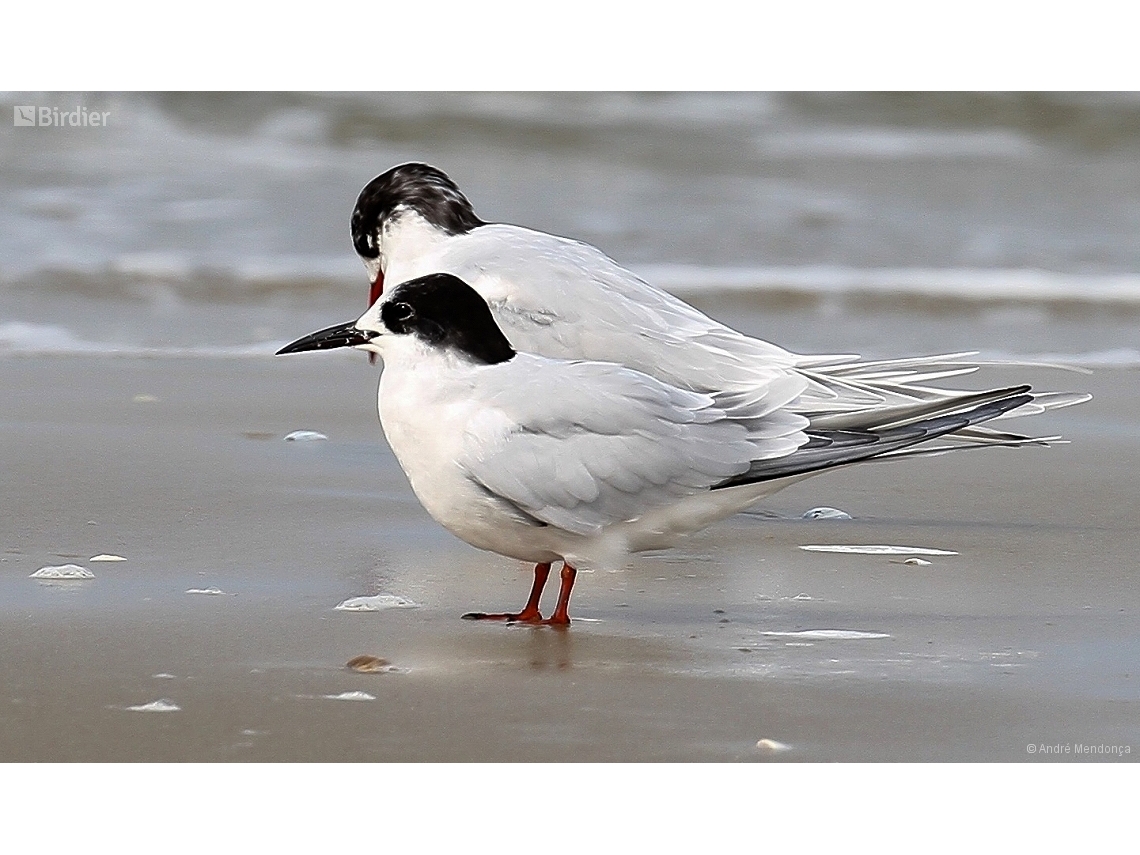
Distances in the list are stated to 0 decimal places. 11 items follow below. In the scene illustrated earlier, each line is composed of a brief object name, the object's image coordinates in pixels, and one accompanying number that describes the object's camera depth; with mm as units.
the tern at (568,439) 6977
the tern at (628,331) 8391
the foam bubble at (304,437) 10609
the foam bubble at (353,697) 6035
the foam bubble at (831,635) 6934
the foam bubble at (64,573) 7569
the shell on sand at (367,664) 6379
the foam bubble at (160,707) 5898
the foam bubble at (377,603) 7277
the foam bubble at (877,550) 8406
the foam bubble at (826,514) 9195
